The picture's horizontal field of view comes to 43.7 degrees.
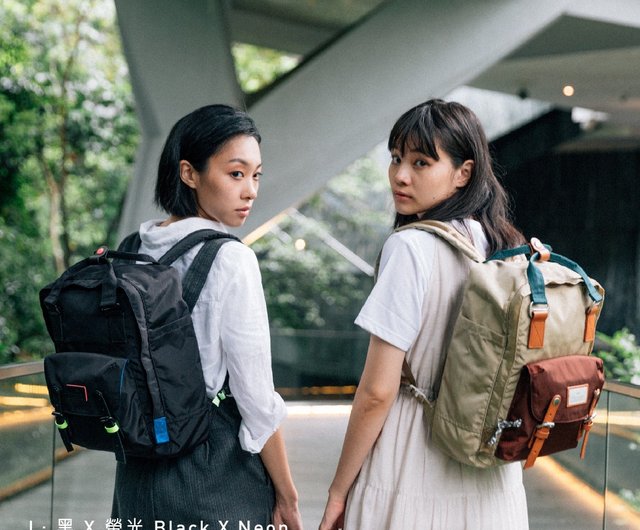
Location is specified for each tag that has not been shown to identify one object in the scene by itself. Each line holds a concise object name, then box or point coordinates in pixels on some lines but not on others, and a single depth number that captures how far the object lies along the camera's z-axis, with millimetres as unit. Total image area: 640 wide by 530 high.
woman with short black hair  1667
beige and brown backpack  1552
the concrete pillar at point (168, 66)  6578
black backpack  1538
